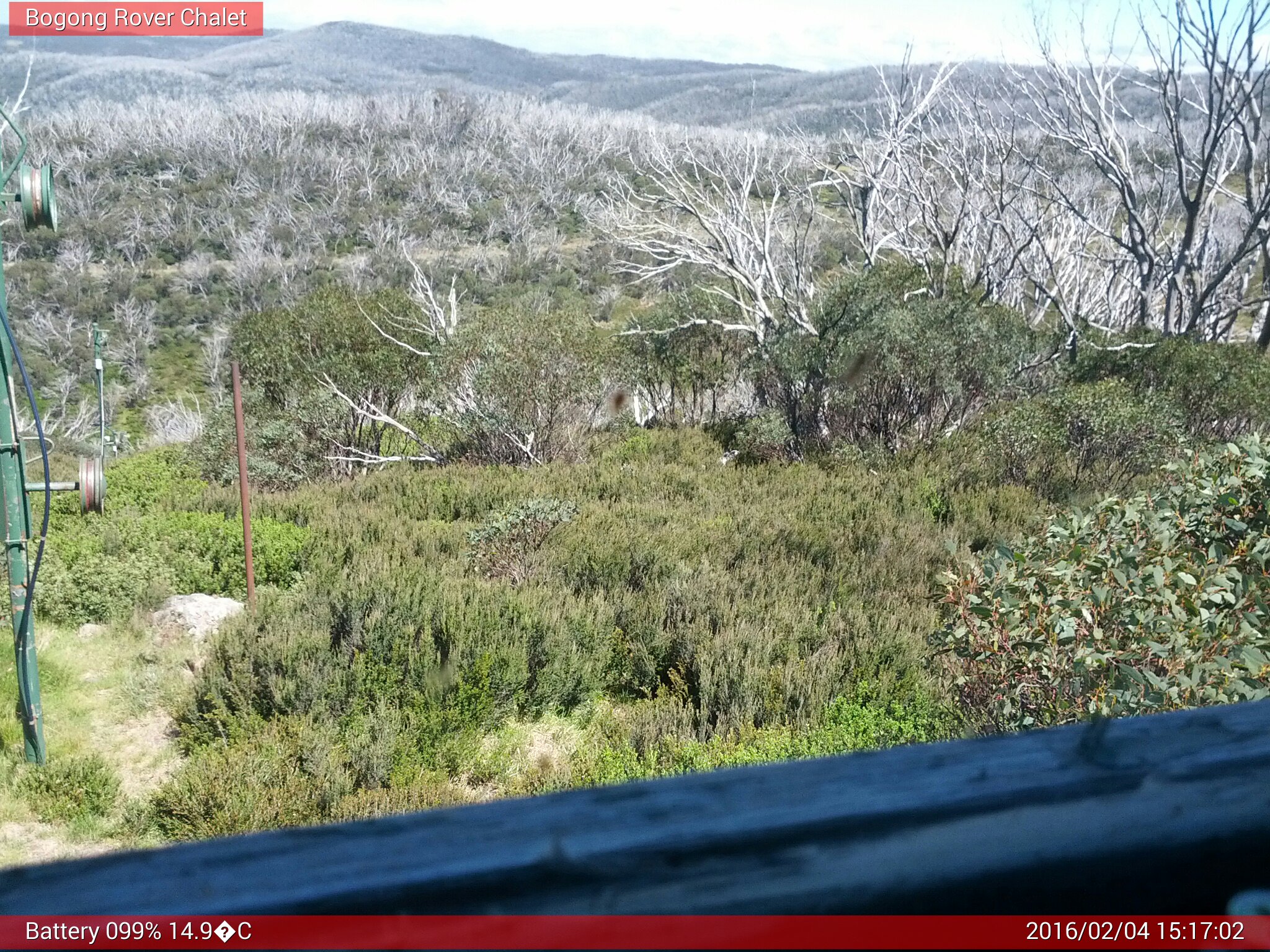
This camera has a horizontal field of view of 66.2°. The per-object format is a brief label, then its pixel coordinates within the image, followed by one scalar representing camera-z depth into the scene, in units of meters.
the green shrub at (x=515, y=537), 8.12
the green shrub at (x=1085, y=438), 10.15
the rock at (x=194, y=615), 7.23
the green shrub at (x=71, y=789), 4.89
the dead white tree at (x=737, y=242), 15.30
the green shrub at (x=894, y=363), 12.44
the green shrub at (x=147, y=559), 7.53
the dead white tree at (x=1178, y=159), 12.41
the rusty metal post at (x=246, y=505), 7.47
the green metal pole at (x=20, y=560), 5.01
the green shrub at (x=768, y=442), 13.30
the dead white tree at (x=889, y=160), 15.52
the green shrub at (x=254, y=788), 4.46
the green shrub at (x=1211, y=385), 11.20
